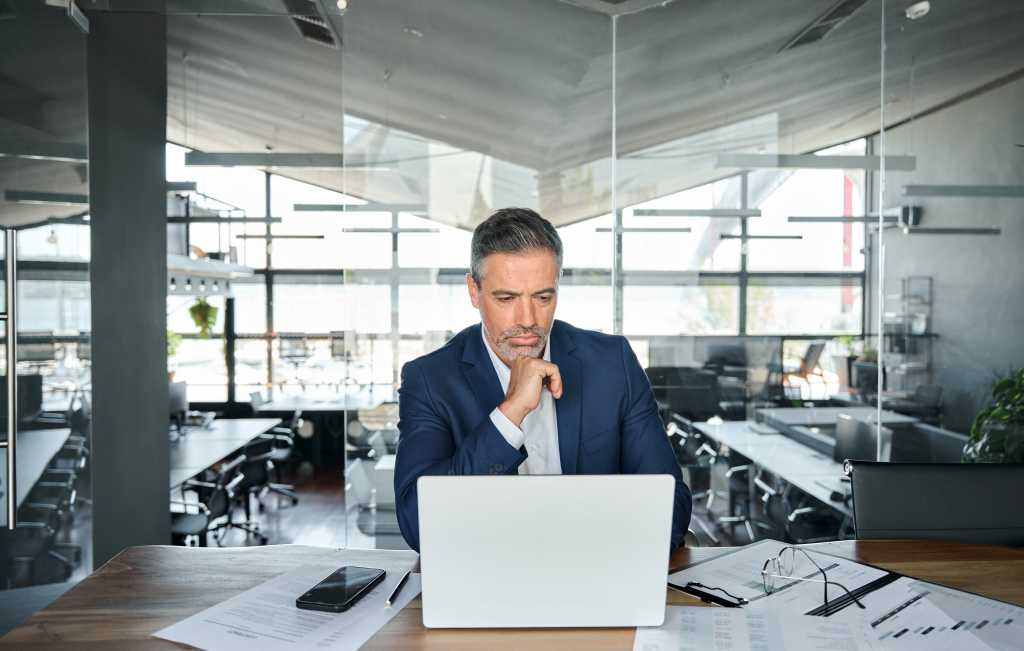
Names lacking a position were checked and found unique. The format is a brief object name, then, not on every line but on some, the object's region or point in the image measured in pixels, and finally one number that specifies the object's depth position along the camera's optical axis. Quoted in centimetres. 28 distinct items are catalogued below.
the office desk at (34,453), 345
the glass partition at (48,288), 339
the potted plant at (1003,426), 373
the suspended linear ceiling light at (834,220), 394
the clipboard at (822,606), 127
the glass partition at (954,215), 378
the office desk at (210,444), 530
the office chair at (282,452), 707
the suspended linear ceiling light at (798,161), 392
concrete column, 395
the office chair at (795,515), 390
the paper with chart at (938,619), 114
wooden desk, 116
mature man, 159
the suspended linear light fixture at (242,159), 464
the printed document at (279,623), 114
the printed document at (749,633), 113
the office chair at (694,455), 400
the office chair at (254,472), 597
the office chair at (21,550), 345
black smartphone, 126
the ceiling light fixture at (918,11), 380
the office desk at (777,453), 397
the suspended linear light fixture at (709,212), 393
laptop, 108
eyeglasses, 136
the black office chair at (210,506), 452
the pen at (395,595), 129
